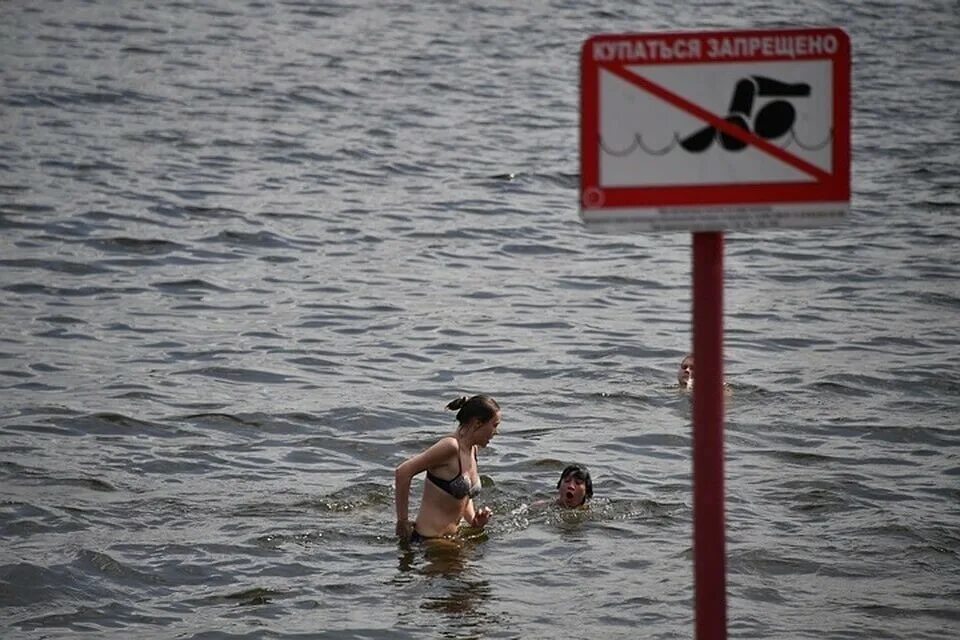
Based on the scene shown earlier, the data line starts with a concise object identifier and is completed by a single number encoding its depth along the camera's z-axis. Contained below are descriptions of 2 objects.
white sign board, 9.34
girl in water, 22.84
